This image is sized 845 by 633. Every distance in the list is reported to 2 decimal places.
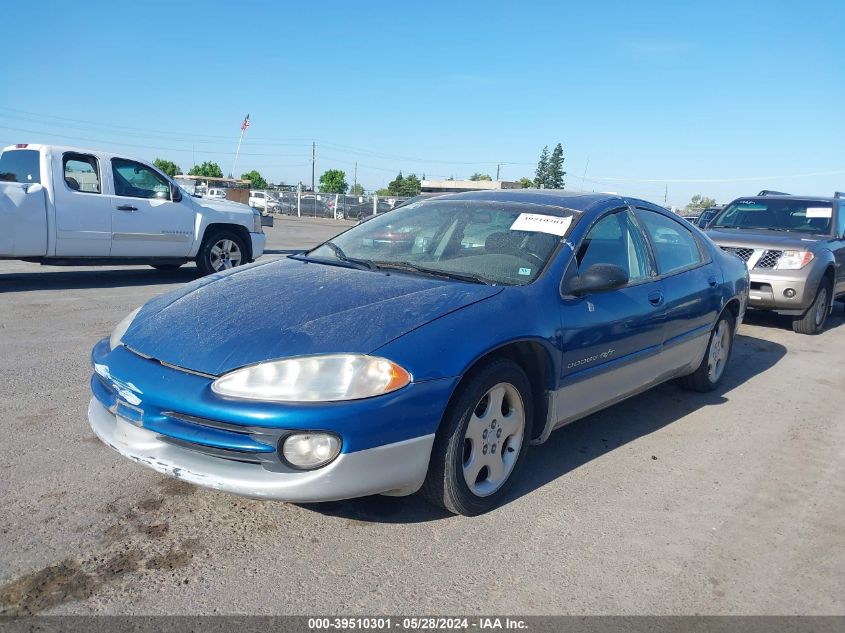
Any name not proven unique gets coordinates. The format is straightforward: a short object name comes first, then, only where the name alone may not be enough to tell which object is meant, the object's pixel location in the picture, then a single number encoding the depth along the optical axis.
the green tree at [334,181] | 81.44
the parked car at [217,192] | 33.19
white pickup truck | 8.23
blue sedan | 2.61
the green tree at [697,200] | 68.22
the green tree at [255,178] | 82.53
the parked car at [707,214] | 17.90
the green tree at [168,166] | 85.57
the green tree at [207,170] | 91.60
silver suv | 7.88
